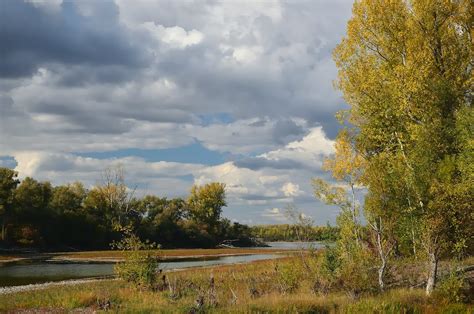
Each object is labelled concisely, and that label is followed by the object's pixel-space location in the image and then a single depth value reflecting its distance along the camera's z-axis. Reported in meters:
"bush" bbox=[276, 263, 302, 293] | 27.02
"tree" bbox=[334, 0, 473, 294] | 24.92
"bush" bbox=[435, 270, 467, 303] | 23.27
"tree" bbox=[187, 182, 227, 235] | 144.48
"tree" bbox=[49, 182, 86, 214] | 102.44
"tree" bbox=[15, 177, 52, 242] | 90.94
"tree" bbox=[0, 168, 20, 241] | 85.77
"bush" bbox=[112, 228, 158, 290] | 30.03
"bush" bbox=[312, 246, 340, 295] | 26.75
